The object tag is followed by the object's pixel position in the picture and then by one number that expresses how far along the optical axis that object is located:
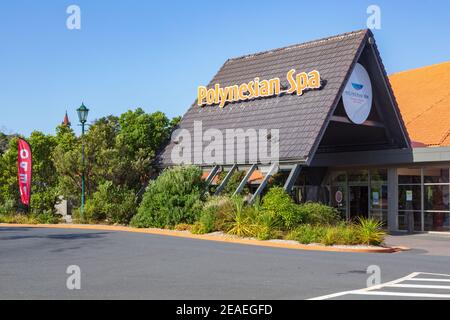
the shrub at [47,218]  28.47
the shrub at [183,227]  23.54
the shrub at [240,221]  20.92
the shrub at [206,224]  22.12
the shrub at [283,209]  21.02
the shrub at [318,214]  21.72
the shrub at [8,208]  30.75
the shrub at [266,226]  20.08
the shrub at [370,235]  18.64
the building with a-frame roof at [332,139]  25.22
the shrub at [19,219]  28.34
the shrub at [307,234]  18.89
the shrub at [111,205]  27.17
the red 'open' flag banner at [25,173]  29.44
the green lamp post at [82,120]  27.42
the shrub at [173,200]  24.28
